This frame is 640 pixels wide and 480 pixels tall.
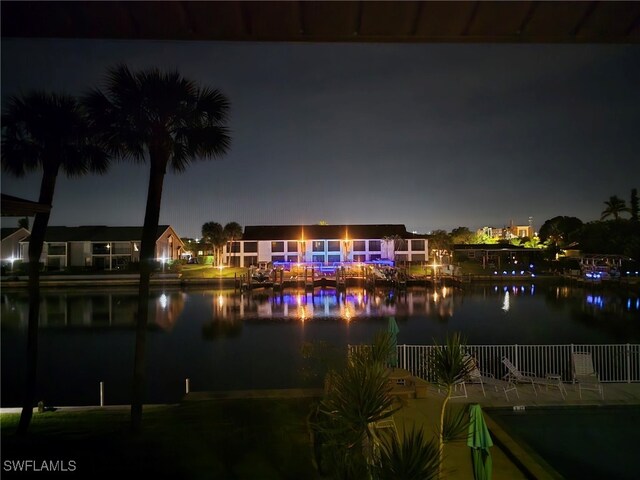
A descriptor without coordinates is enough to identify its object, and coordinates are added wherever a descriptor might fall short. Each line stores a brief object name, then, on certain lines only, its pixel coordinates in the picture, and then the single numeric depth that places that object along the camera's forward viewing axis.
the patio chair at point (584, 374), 7.60
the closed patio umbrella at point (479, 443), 3.67
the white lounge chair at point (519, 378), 7.64
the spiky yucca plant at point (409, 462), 2.82
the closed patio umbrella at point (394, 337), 7.29
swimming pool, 5.22
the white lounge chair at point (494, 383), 7.50
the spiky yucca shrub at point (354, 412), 3.19
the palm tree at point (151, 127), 6.14
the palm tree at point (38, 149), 5.90
